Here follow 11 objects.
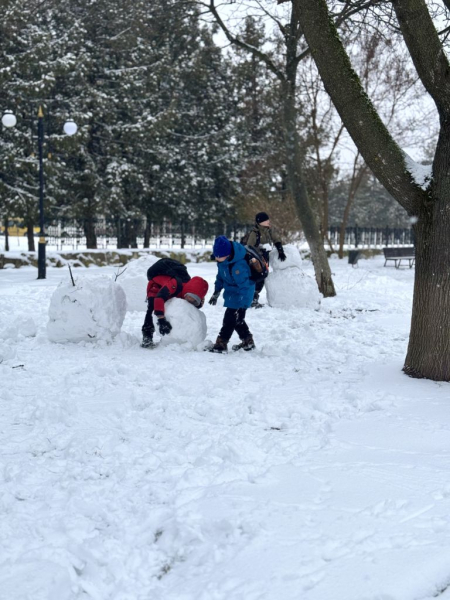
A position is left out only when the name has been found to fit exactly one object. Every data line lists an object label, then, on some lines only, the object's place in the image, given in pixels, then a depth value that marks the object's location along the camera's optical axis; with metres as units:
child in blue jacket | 7.59
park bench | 26.03
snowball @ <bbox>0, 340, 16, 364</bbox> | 7.07
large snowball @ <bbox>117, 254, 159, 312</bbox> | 11.08
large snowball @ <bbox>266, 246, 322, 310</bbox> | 11.52
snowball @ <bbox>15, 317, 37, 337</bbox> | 8.49
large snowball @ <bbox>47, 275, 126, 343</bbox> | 8.04
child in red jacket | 7.67
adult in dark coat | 10.89
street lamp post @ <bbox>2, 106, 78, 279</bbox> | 16.22
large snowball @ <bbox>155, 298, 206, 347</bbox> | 7.70
